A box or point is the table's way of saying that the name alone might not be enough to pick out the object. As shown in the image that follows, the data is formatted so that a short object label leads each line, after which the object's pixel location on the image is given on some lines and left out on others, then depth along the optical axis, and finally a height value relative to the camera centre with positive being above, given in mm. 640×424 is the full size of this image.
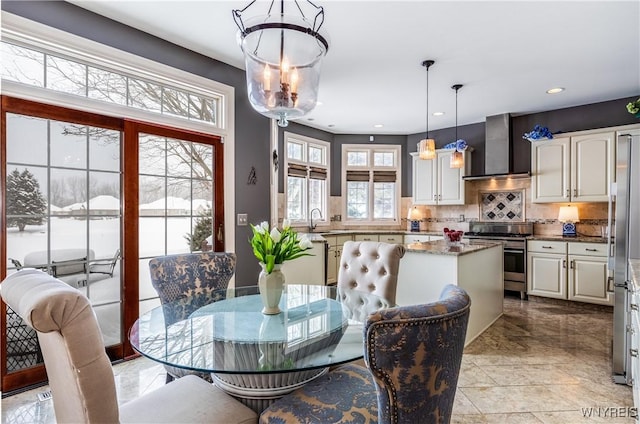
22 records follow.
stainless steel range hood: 5320 +950
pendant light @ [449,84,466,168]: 4308 +617
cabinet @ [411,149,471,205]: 5812 +507
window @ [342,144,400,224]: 6641 +490
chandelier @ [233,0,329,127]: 1657 +734
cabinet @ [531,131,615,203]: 4449 +563
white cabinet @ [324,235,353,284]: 5619 -755
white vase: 1800 -414
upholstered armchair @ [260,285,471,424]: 941 -415
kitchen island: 3146 -625
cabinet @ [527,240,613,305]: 4293 -798
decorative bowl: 3773 -301
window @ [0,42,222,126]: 2303 +978
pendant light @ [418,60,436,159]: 3760 +655
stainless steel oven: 4865 -584
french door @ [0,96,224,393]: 2342 +29
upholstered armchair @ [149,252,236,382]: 2053 -473
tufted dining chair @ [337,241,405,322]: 2395 -447
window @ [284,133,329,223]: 5797 +562
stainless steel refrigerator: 2359 -215
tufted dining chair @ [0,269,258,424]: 909 -388
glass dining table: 1327 -572
